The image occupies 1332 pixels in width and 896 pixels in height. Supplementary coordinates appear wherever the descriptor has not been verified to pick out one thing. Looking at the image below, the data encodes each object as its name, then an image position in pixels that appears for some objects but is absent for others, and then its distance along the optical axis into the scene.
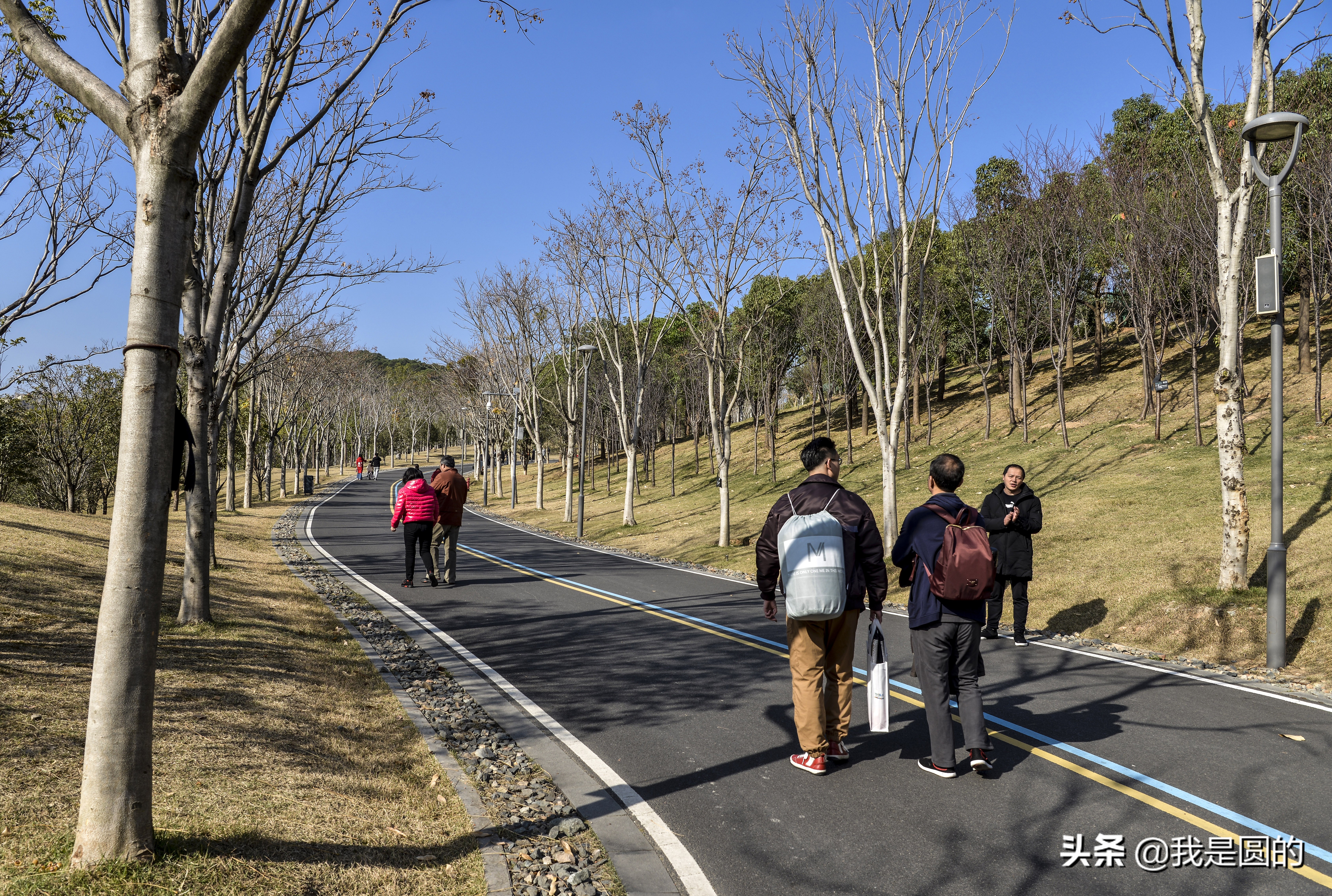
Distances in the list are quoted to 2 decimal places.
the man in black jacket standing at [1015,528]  9.09
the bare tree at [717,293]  22.19
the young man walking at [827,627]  5.21
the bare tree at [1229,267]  10.07
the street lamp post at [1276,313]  7.98
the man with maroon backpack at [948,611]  5.08
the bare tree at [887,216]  14.57
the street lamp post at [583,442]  25.23
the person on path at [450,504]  13.79
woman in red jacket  13.56
